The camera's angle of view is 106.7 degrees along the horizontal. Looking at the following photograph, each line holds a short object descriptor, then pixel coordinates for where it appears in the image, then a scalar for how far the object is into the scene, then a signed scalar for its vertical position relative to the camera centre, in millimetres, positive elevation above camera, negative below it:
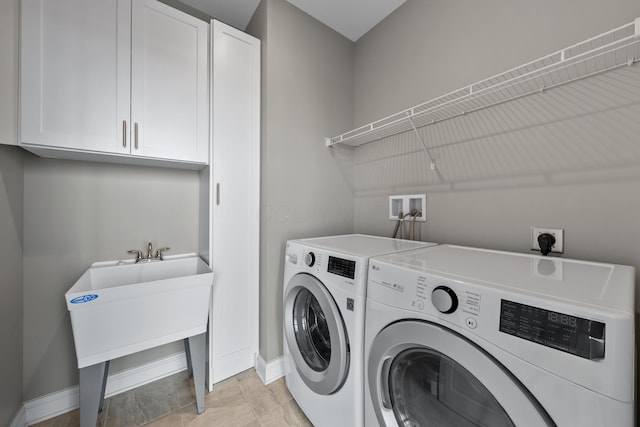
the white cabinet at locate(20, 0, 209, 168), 1136 +691
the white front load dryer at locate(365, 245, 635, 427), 471 -319
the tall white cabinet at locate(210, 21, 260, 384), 1593 +72
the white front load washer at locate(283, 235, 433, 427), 994 -559
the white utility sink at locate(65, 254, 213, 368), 1077 -512
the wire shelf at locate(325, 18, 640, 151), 917 +610
